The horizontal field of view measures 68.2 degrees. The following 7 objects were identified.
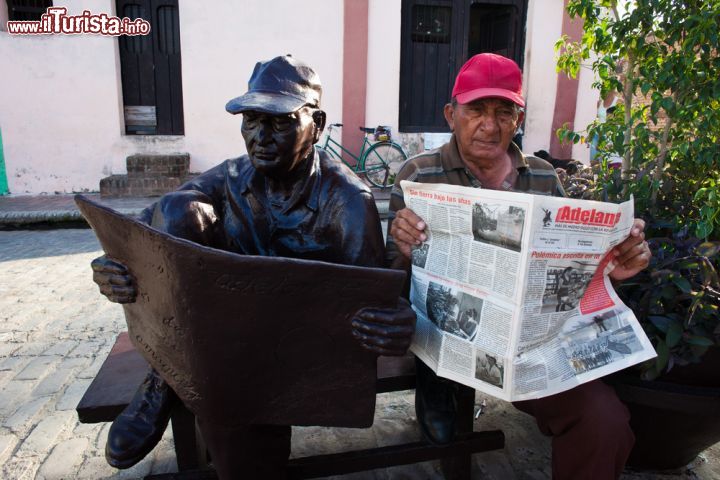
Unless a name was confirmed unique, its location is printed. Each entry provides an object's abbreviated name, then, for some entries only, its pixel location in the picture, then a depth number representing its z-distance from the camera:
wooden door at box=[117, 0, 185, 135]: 8.14
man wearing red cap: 1.48
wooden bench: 1.69
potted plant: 1.56
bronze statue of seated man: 1.37
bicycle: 8.46
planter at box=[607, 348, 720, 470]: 1.53
